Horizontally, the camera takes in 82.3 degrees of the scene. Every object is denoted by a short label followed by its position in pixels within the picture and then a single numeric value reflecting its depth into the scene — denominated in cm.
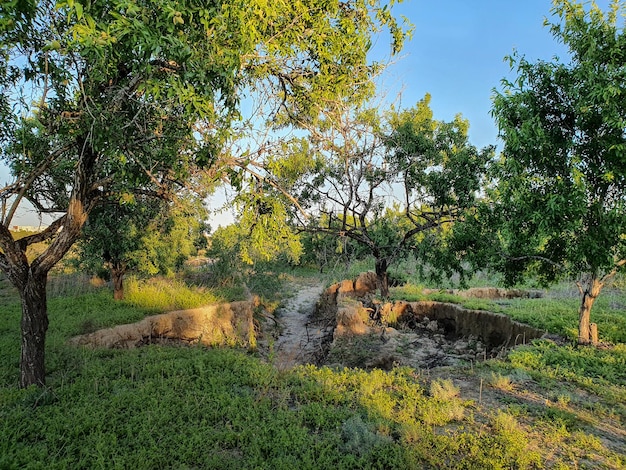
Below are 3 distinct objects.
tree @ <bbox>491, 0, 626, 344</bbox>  692
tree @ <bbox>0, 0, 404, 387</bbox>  325
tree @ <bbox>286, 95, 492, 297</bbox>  1173
